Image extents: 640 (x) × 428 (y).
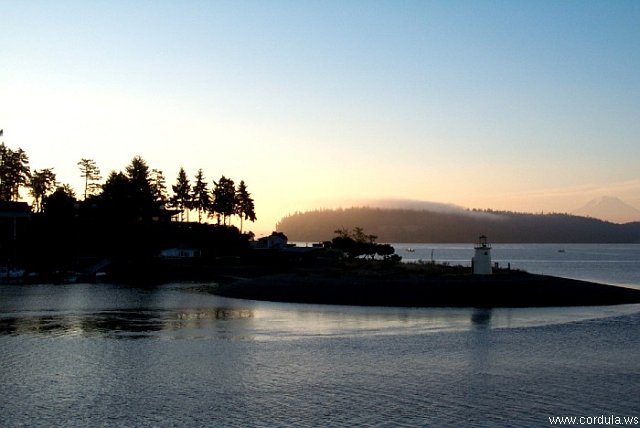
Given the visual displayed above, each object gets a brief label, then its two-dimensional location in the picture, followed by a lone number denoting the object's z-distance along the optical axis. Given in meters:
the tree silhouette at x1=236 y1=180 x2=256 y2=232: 174.38
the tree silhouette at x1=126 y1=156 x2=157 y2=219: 132.62
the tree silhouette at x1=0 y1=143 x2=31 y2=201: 152.12
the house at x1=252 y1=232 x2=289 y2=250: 162.50
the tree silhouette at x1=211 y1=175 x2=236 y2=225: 165.62
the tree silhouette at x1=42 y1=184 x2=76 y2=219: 118.62
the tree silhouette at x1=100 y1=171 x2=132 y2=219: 127.53
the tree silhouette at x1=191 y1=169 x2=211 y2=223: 166.50
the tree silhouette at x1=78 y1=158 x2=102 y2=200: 168.62
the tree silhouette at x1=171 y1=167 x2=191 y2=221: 165.75
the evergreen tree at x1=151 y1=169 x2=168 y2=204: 169.88
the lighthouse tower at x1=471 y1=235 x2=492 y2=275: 66.31
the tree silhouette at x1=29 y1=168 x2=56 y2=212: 169.62
